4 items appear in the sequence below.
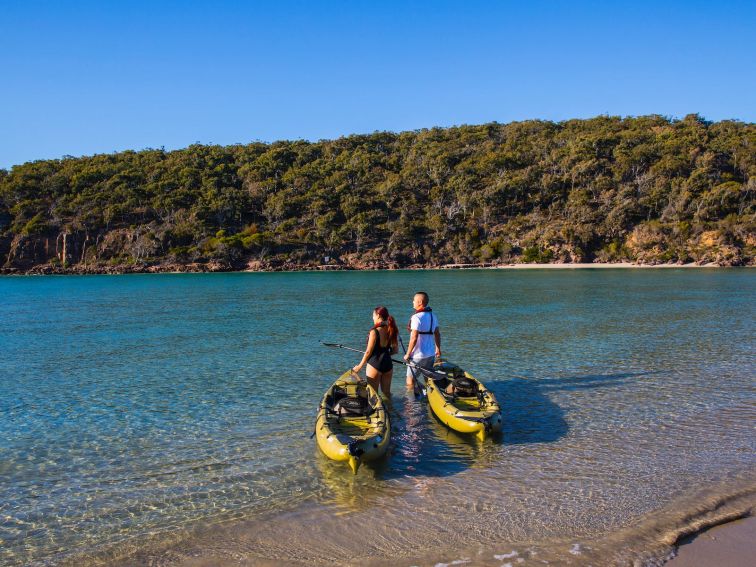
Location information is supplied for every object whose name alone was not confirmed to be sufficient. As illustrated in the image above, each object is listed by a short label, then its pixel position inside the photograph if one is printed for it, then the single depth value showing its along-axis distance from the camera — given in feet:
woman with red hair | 31.96
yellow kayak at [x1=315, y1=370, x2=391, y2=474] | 24.88
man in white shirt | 34.35
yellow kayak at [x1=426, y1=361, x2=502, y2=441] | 28.50
